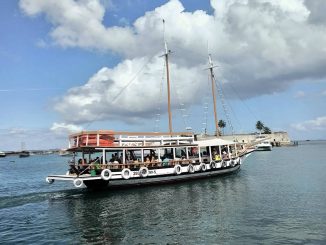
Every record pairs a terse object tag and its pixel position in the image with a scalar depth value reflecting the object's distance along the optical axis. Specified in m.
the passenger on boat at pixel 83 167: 35.28
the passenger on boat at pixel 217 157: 45.88
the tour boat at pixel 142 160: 35.12
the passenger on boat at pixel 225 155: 47.88
